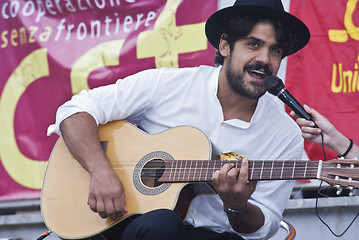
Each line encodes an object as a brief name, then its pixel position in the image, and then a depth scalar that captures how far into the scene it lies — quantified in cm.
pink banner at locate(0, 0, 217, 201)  727
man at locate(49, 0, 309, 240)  479
